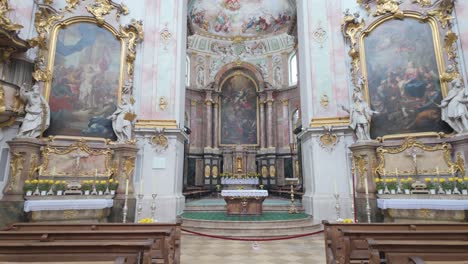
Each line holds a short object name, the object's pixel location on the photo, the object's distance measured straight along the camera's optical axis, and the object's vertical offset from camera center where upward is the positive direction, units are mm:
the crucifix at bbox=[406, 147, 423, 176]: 9509 +732
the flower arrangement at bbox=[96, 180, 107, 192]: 9477 -318
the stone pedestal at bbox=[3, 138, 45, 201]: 8461 +407
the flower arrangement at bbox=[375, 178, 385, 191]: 9219 -285
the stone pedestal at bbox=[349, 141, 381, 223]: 9368 +51
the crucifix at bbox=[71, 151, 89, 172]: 9859 +705
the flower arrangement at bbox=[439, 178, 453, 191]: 8295 -266
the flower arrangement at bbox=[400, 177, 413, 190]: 8875 -248
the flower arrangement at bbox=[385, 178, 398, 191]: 8990 -279
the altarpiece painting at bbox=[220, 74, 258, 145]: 22359 +5332
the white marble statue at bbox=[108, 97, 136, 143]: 10414 +2048
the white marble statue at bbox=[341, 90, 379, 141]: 10141 +2182
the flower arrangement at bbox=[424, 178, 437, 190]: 8539 -272
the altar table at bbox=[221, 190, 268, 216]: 10227 -1015
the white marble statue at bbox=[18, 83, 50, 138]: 9062 +2133
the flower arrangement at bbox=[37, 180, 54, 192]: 8656 -252
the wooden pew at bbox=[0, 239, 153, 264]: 2723 -769
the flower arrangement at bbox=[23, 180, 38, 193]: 8520 -276
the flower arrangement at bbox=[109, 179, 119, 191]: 9680 -291
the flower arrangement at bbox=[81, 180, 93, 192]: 9320 -314
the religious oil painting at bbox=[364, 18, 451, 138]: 9906 +3651
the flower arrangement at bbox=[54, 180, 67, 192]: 8891 -292
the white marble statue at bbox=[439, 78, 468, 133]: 8836 +2214
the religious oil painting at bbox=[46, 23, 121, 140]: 10258 +3700
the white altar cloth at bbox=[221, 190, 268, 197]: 10164 -620
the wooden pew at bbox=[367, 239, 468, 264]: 2902 -821
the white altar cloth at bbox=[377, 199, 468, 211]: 7605 -833
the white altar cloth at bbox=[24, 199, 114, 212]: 8023 -826
